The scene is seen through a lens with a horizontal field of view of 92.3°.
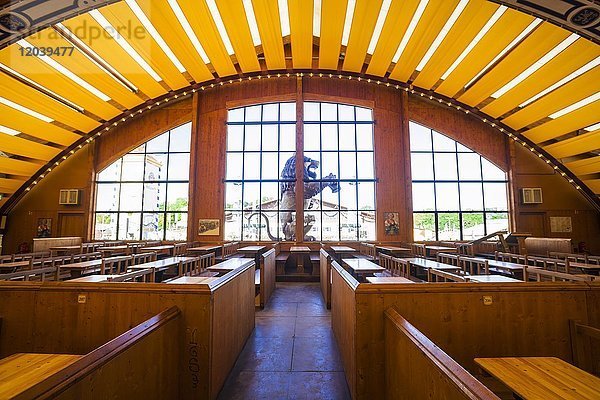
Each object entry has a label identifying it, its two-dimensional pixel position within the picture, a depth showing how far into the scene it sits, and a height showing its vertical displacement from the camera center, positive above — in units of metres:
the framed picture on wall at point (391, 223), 9.43 +0.07
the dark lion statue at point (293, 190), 9.59 +1.19
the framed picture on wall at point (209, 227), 9.54 -0.04
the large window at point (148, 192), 9.95 +1.19
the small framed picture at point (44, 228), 10.02 -0.06
